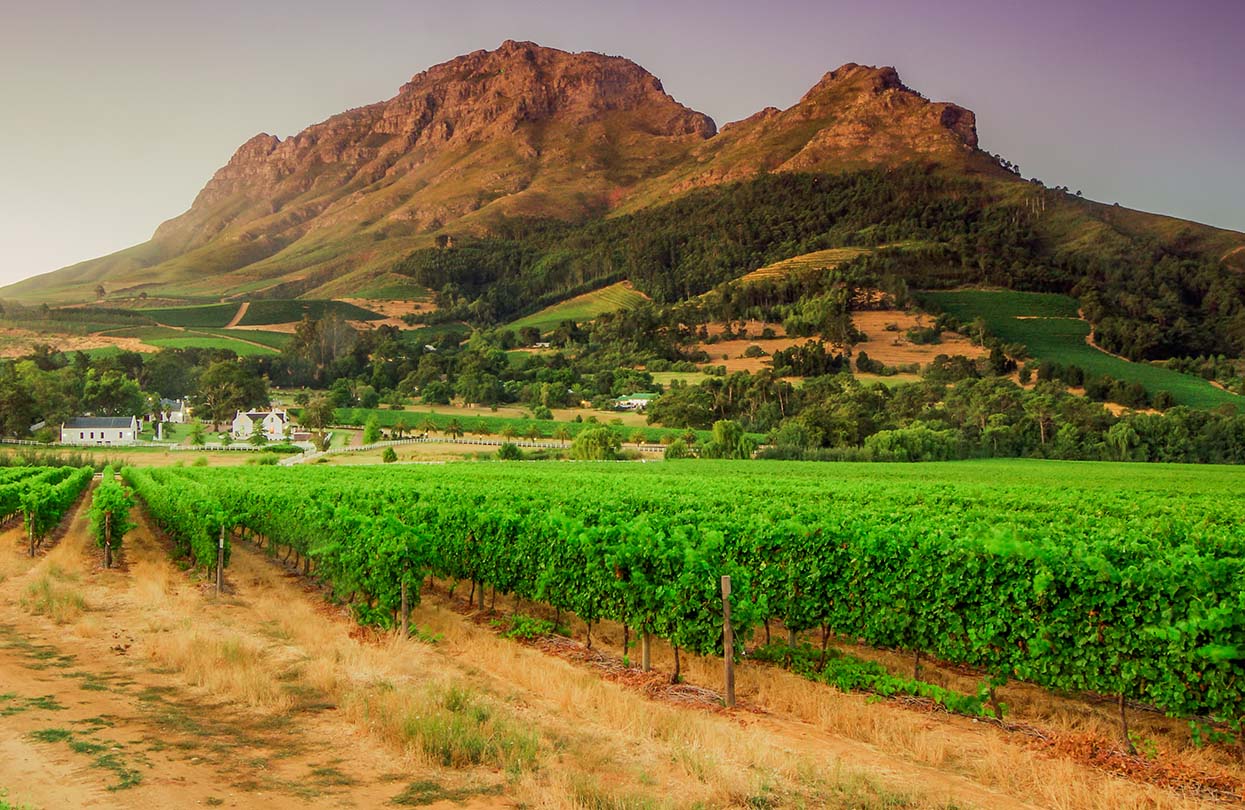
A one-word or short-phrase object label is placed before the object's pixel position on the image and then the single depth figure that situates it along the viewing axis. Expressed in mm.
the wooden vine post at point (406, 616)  15375
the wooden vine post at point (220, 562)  19984
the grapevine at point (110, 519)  24806
